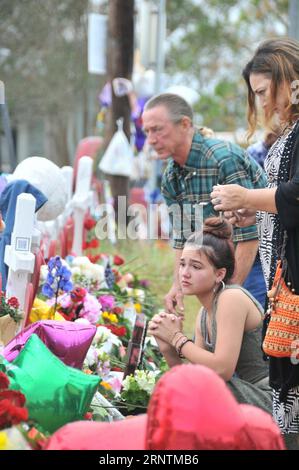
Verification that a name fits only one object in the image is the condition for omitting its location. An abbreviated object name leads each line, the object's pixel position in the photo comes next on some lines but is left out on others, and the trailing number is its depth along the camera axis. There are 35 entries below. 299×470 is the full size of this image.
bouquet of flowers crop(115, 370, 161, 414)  8.12
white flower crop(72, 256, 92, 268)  11.88
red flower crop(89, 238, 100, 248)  14.51
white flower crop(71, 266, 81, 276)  11.63
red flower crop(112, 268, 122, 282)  12.74
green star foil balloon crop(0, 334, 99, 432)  6.01
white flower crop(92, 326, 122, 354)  9.55
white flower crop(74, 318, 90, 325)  9.45
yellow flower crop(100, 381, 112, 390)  8.48
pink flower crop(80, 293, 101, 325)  10.16
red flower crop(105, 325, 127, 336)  10.49
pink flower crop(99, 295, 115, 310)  11.29
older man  9.70
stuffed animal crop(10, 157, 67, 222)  9.81
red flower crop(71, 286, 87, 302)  10.04
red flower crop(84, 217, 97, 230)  13.89
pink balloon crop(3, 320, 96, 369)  7.01
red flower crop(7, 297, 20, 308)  7.90
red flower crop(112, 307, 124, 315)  11.37
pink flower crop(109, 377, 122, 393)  8.78
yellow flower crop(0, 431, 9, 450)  5.12
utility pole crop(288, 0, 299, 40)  19.70
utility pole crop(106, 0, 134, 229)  24.70
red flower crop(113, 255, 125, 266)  13.76
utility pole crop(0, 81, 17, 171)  11.47
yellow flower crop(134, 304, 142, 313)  12.39
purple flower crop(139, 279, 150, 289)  14.54
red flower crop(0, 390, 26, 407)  5.63
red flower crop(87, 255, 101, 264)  12.91
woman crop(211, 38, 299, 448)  6.58
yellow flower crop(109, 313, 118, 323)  10.95
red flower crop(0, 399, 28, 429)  5.42
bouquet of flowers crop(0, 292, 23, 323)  7.80
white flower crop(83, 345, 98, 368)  8.73
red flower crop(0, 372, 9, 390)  5.74
